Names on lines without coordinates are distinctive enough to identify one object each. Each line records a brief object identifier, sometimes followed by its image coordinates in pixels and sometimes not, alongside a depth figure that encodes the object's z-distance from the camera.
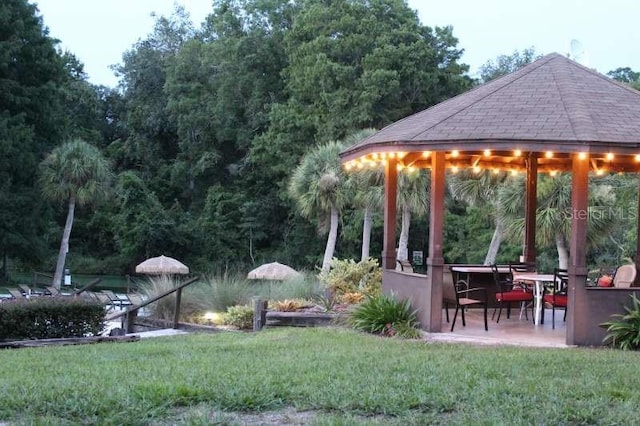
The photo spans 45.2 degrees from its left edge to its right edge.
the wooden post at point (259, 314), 13.01
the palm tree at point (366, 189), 22.70
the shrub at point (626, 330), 9.48
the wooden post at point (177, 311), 14.76
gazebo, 9.73
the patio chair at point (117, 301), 21.66
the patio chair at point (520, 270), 12.55
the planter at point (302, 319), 12.56
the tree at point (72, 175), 30.56
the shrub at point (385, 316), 10.69
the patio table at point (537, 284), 11.24
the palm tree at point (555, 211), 19.06
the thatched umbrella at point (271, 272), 20.81
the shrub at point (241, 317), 13.81
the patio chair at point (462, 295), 10.73
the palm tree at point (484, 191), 21.72
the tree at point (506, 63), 42.69
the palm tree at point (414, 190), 22.62
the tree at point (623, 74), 40.16
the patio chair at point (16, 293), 21.83
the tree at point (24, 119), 30.14
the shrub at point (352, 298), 13.73
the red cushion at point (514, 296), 11.26
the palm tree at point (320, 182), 24.05
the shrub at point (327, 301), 13.50
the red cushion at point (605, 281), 11.61
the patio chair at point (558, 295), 10.88
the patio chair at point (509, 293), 11.27
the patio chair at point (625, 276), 11.00
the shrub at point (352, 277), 14.48
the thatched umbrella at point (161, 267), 26.69
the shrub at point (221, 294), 15.38
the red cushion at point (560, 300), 11.05
